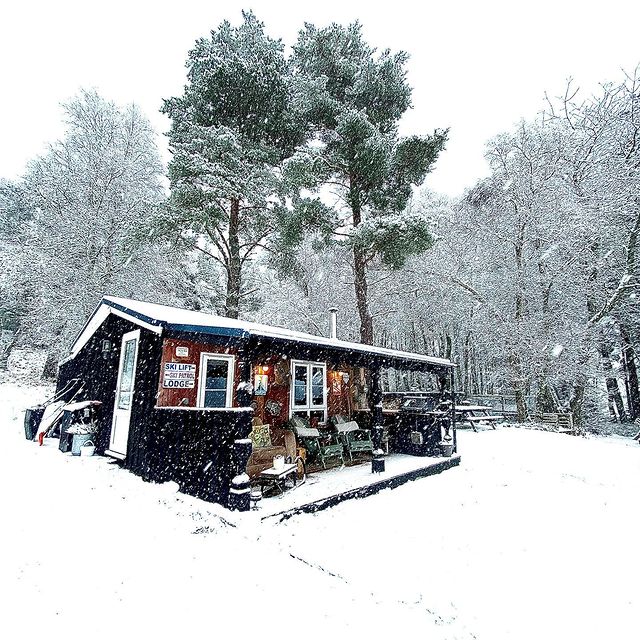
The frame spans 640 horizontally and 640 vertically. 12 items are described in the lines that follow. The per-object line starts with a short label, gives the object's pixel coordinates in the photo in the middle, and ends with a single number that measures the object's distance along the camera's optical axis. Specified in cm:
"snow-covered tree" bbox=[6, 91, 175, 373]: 1548
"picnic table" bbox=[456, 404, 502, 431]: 1576
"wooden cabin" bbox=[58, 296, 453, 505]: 602
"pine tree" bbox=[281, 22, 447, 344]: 1488
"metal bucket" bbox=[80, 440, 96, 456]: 837
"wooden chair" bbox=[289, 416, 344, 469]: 831
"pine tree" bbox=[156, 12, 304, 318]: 1497
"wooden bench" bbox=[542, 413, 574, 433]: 1681
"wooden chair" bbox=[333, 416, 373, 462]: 923
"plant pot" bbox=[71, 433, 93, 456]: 830
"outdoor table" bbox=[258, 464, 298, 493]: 648
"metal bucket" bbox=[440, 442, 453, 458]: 1018
